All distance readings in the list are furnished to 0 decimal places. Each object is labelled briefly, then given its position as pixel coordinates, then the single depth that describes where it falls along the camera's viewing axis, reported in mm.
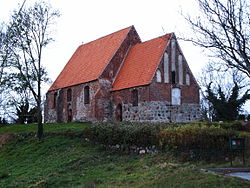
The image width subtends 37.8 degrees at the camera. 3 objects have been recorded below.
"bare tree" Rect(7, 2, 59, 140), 24734
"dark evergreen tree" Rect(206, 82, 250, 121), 32969
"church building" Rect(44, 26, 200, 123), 27969
